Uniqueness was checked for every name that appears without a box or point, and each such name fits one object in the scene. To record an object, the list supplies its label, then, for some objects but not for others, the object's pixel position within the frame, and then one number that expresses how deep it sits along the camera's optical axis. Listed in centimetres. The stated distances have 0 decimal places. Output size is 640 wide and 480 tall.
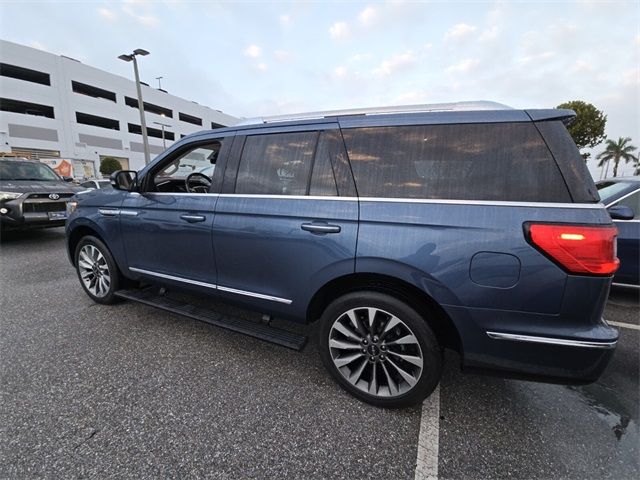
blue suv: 157
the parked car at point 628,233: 352
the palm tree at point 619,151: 4606
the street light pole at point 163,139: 4301
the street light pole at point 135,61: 1348
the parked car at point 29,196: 588
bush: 3412
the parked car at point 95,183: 1171
